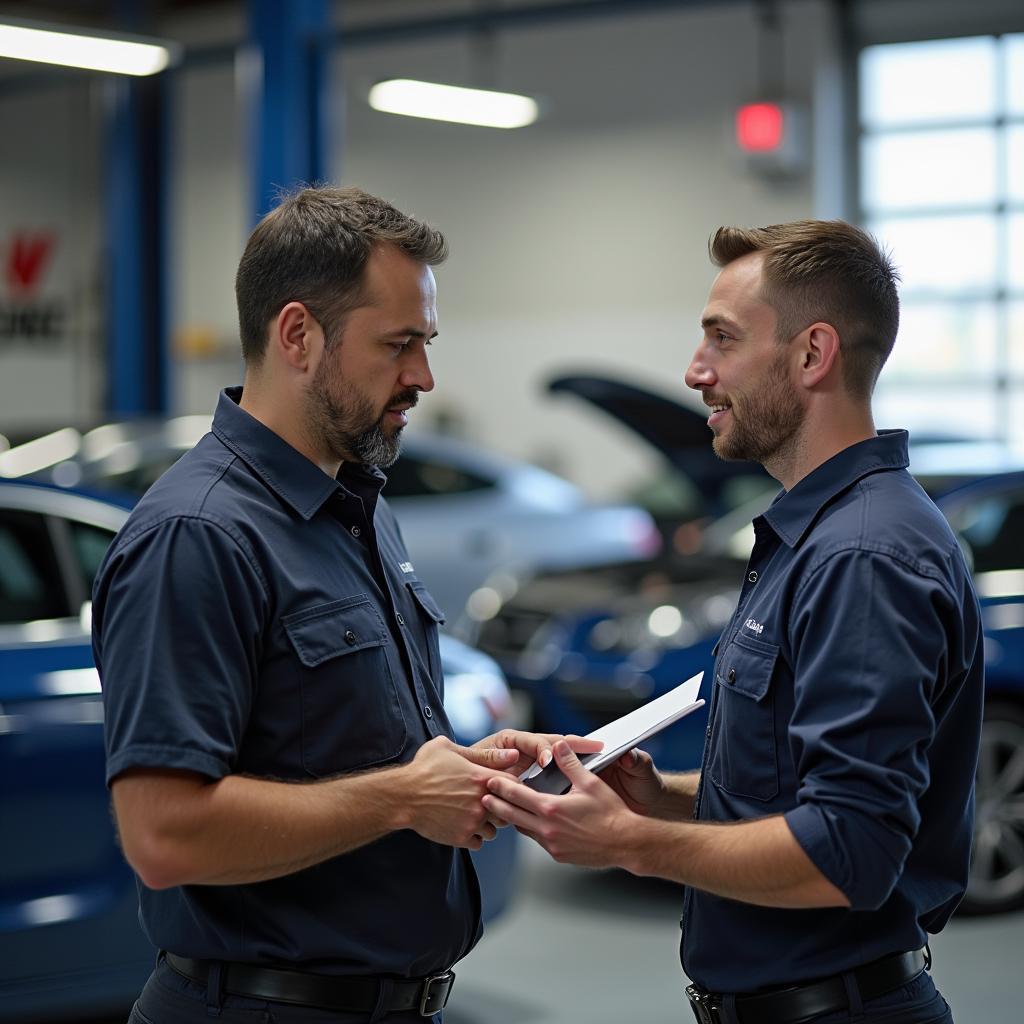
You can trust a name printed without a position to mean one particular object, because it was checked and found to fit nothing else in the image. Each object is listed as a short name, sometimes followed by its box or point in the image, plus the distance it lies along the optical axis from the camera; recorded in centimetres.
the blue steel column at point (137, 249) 1213
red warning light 1288
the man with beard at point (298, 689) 182
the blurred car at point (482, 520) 799
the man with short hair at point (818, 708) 177
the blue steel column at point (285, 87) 859
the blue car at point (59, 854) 334
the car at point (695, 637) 496
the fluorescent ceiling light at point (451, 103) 901
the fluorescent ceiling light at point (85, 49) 719
